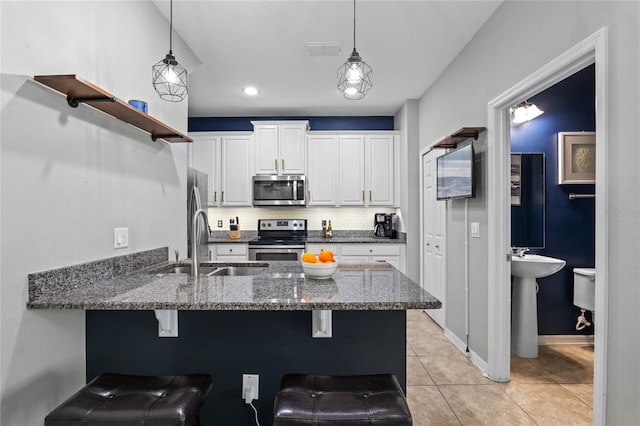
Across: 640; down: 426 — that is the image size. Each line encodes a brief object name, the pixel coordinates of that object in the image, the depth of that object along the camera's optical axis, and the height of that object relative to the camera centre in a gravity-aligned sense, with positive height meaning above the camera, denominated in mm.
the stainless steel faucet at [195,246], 1839 -195
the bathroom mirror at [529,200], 3326 +96
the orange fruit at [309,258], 1691 -235
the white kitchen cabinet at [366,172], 4828 +539
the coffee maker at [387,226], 4883 -222
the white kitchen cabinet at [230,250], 4461 -508
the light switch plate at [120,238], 1899 -149
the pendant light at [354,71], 1746 +715
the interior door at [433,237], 3656 -305
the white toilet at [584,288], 2996 -695
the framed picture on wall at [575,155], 3260 +521
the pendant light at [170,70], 1789 +743
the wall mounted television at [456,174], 2770 +320
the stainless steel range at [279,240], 4426 -392
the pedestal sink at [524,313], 2992 -902
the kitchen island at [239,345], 1671 -655
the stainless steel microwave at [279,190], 4641 +279
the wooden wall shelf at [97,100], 1366 +513
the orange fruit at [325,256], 1692 -224
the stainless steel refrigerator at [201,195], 3230 +158
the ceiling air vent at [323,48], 2979 +1438
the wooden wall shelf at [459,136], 2719 +632
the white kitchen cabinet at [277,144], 4750 +918
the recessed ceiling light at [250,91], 4035 +1431
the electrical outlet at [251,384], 1668 -843
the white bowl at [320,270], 1644 -284
